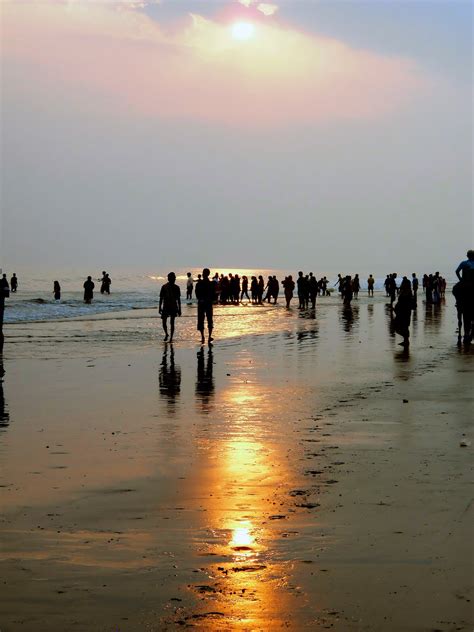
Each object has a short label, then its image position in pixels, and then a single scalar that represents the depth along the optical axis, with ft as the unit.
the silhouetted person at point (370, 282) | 250.98
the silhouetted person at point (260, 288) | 190.39
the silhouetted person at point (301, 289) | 167.06
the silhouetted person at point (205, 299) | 81.46
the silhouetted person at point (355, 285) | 218.77
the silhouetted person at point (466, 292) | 72.28
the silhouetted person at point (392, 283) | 181.63
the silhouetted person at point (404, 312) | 76.09
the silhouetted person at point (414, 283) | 190.55
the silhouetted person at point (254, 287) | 189.82
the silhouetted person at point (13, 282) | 274.16
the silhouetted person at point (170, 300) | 85.10
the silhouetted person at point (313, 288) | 171.94
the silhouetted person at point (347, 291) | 180.34
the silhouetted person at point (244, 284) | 198.29
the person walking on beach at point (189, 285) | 200.64
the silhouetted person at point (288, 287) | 176.55
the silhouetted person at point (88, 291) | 210.18
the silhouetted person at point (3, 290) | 72.08
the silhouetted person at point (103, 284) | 273.21
